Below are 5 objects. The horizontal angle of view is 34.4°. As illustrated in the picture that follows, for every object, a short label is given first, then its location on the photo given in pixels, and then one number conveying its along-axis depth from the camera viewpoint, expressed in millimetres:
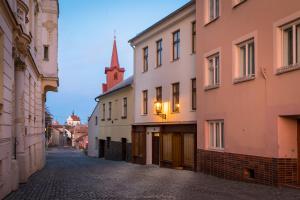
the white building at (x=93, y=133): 46656
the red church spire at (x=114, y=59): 62688
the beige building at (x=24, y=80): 12930
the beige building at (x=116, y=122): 34219
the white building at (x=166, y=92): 24062
